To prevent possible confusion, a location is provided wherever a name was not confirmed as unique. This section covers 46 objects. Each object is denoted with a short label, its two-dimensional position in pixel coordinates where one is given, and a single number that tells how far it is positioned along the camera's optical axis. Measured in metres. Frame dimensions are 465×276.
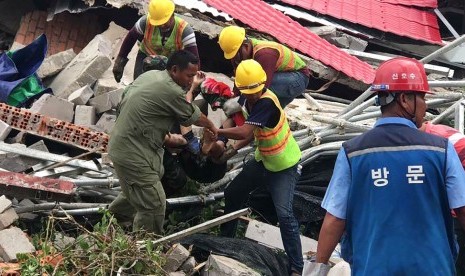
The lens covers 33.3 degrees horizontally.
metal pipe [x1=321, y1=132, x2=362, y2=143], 7.39
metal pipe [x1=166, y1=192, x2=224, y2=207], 6.54
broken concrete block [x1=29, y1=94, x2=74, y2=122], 7.15
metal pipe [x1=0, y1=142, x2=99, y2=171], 6.41
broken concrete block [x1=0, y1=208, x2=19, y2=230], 5.52
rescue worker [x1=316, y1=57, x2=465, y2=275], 3.27
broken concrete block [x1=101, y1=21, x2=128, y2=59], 8.80
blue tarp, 7.57
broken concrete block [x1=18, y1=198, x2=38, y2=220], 6.04
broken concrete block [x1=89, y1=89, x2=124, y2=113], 7.48
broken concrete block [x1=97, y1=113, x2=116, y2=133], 7.27
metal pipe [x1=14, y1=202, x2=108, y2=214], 6.02
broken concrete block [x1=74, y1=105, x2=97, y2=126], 7.35
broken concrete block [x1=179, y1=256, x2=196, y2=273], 5.44
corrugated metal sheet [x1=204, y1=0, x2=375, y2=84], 8.99
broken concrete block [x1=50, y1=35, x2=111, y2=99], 7.90
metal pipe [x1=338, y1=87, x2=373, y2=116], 7.77
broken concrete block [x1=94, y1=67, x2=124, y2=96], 7.73
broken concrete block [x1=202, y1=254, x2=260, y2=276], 5.35
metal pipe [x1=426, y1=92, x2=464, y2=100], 7.77
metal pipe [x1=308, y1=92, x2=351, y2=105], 8.89
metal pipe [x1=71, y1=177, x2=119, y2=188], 6.40
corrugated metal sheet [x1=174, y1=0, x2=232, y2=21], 8.67
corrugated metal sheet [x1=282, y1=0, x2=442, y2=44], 11.06
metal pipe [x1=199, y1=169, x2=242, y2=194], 6.98
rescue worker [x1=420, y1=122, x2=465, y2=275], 4.92
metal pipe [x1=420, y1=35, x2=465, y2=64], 7.93
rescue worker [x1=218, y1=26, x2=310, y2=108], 6.48
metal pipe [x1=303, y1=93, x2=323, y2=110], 8.31
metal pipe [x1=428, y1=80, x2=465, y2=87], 7.50
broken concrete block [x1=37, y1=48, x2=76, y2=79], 8.13
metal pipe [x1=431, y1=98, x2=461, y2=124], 7.39
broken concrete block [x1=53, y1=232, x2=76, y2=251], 5.43
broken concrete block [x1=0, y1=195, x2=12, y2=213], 5.59
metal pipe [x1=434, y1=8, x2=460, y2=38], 12.28
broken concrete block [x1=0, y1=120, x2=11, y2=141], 6.74
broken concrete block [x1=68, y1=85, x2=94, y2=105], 7.52
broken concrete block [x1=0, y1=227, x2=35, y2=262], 5.23
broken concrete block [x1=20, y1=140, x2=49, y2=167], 6.43
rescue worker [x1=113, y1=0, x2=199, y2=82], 6.91
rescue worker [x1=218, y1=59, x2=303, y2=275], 5.81
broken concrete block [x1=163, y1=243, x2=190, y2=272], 5.36
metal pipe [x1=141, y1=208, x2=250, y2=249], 5.43
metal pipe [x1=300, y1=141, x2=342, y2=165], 7.14
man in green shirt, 5.56
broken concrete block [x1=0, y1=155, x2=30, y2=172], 6.37
